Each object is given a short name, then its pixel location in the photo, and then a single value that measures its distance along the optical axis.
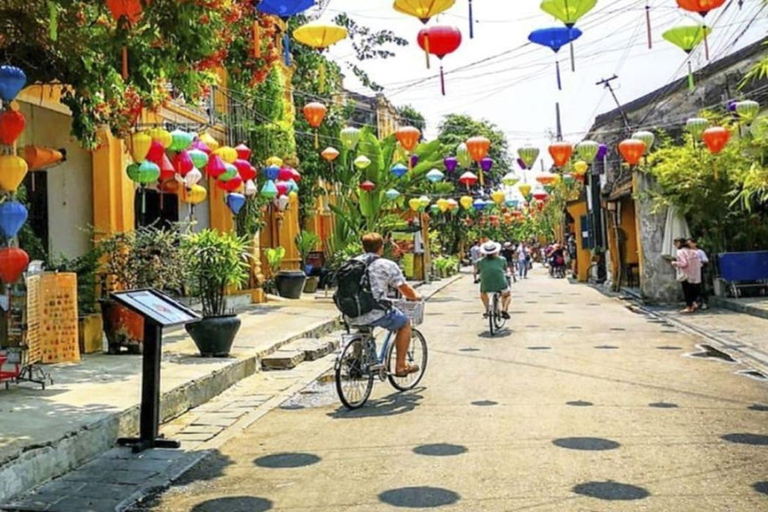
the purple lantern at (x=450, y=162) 24.70
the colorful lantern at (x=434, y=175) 26.25
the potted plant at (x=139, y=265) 10.90
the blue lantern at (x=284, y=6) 6.95
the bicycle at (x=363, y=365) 8.02
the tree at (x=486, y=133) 52.58
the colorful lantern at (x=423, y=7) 7.87
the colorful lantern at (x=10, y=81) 7.94
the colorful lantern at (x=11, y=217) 8.65
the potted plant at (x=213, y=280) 10.51
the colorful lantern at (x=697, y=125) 16.64
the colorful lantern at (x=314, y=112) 16.09
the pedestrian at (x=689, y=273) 17.73
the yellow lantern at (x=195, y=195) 14.37
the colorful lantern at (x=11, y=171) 8.73
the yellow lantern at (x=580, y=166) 24.09
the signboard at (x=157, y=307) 6.33
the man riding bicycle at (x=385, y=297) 8.25
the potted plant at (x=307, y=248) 24.88
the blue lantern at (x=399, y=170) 23.98
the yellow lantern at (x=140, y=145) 11.55
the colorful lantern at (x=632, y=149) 17.50
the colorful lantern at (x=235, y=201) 16.84
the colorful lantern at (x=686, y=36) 9.65
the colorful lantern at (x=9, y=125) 8.74
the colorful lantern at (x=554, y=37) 9.27
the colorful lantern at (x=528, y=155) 20.12
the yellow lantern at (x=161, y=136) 11.88
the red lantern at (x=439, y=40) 9.24
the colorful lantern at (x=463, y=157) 20.58
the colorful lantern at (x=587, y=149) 19.22
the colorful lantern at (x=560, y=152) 17.91
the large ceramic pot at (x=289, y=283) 22.25
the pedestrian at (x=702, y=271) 18.09
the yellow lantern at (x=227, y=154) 14.94
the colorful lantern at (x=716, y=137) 15.86
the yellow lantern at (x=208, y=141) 14.31
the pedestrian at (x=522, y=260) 39.12
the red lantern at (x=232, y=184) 15.56
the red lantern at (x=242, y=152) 16.63
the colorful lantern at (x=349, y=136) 18.97
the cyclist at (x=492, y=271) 14.30
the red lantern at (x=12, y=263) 8.29
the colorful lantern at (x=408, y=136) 17.39
